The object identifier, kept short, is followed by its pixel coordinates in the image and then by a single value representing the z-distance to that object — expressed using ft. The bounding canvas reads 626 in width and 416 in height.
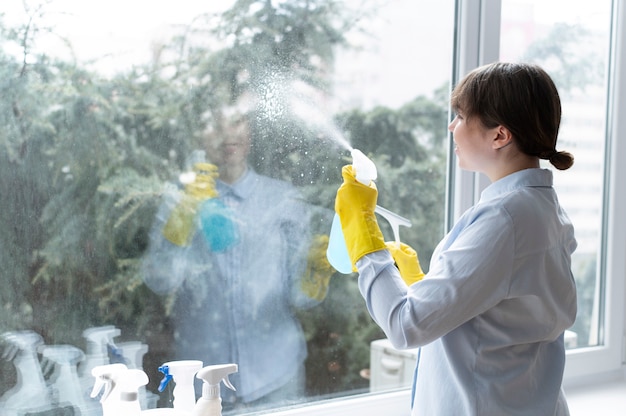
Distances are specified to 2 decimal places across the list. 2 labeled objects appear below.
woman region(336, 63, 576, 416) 3.64
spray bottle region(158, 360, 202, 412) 4.26
